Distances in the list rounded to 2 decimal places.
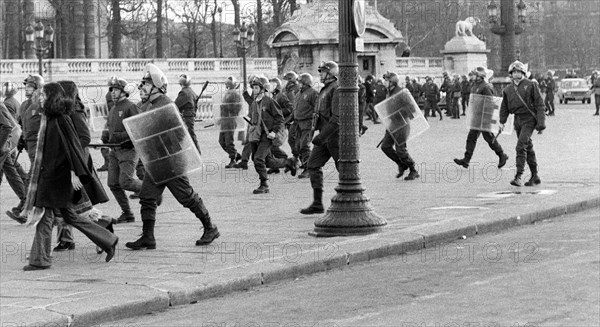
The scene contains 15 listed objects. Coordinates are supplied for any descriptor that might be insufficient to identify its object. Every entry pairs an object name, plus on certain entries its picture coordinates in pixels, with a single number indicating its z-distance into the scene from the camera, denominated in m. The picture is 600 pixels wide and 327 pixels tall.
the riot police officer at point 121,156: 13.37
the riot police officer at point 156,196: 11.27
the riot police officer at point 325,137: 13.85
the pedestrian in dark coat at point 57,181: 10.28
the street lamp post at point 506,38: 41.05
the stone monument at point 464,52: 60.69
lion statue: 59.93
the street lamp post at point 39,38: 43.91
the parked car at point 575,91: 61.72
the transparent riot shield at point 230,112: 22.41
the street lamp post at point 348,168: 12.02
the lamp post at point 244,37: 48.61
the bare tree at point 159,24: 55.72
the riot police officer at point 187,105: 20.16
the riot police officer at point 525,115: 16.91
